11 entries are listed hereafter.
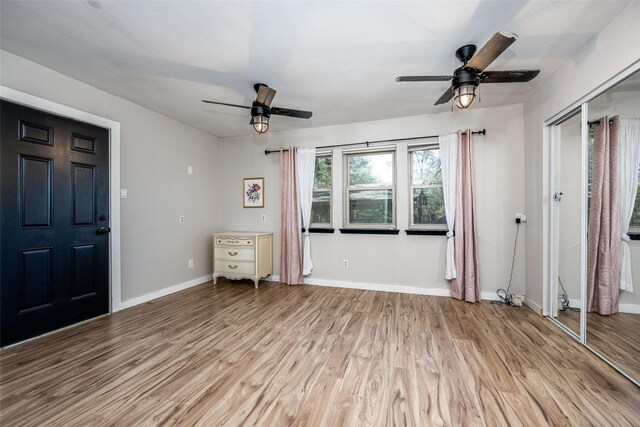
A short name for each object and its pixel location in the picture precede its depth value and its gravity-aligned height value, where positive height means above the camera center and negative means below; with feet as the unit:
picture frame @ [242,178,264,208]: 14.25 +1.13
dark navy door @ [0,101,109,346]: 7.06 -0.31
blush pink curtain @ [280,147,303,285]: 13.04 -0.47
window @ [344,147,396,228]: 12.40 +1.18
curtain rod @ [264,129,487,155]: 10.74 +3.42
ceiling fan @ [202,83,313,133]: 8.25 +3.51
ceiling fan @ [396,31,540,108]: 6.22 +3.52
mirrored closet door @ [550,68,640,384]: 5.82 -0.34
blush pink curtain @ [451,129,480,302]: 10.43 -0.76
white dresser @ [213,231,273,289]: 12.57 -2.25
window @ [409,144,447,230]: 11.64 +1.12
